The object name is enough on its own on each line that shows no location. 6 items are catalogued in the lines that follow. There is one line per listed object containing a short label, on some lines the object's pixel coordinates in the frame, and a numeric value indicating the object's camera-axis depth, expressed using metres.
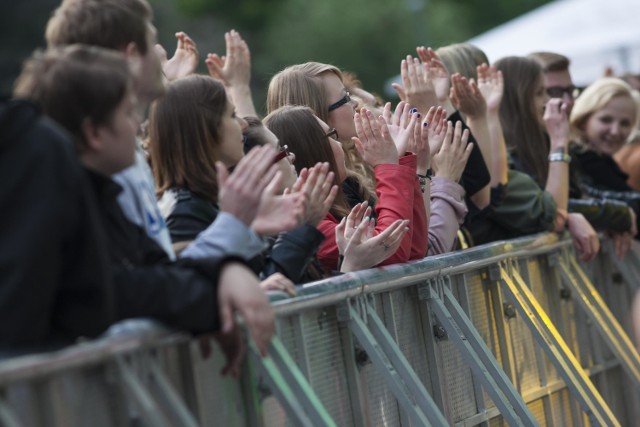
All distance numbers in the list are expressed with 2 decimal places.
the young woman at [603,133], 16.97
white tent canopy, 25.56
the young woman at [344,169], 10.54
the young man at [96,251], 6.06
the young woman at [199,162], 8.87
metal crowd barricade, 6.32
